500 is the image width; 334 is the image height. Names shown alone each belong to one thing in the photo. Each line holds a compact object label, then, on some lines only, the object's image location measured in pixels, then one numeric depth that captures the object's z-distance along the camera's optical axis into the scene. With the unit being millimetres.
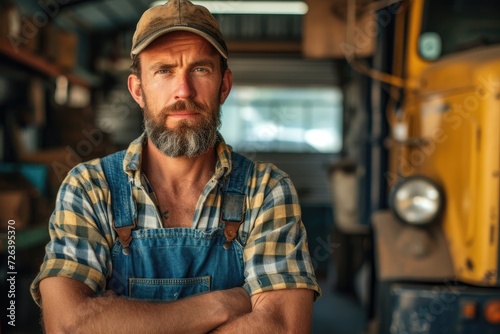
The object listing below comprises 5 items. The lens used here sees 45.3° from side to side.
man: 1548
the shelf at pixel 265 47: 9766
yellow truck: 2920
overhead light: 8891
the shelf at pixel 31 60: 4535
